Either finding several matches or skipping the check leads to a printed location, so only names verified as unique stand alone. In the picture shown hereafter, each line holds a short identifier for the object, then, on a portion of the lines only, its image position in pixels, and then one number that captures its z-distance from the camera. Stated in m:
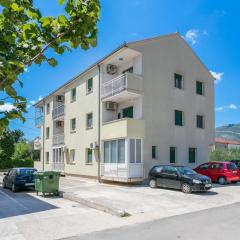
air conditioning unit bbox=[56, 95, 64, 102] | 26.06
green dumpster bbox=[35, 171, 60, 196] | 12.42
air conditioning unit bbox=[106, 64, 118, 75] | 18.64
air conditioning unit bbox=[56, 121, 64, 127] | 26.29
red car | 16.47
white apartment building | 16.44
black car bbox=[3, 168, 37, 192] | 14.68
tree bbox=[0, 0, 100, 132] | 2.01
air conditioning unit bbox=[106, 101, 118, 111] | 18.42
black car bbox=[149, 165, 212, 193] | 12.82
